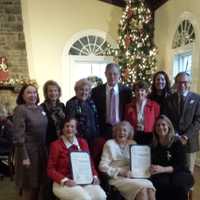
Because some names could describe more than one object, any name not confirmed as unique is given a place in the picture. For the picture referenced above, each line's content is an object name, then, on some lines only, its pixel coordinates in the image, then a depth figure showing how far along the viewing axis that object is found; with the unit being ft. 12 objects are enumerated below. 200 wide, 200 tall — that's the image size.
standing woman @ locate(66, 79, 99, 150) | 7.62
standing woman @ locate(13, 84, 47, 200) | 7.30
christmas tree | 16.90
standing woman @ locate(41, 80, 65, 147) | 7.66
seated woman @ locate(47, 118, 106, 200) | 6.79
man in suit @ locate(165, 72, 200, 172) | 8.16
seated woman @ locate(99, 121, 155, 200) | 7.02
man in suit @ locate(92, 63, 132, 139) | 7.95
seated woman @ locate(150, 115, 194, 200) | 7.12
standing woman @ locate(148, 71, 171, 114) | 8.34
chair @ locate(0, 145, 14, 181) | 10.79
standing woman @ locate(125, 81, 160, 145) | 7.85
